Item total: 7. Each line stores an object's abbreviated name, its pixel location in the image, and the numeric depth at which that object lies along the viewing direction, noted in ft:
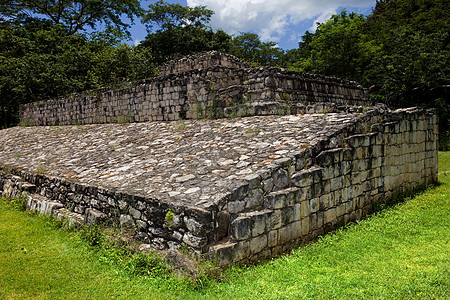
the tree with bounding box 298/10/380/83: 74.59
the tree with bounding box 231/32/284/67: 117.70
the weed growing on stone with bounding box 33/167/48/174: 23.18
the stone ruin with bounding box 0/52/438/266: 13.38
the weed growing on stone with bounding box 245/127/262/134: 20.81
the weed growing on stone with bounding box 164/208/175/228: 13.12
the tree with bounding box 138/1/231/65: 94.43
